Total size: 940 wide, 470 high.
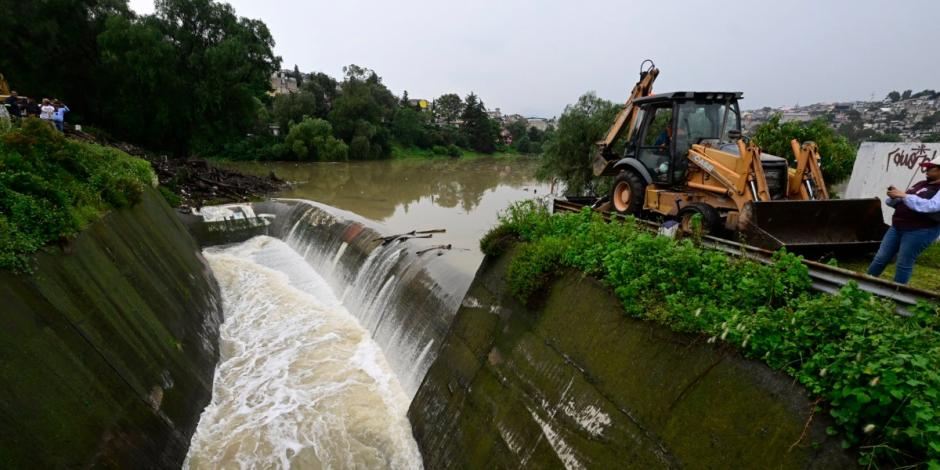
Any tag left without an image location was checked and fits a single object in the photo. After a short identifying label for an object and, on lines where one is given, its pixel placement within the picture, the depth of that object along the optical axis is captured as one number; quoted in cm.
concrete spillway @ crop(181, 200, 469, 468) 731
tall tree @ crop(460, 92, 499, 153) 8344
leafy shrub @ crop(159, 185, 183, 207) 1842
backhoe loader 584
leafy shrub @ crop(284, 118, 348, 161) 4838
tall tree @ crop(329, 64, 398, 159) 5469
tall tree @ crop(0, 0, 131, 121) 2872
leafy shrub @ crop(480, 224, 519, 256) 676
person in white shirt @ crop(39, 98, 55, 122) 1419
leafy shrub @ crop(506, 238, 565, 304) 554
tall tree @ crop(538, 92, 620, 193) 2445
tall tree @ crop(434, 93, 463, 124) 9694
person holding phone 445
